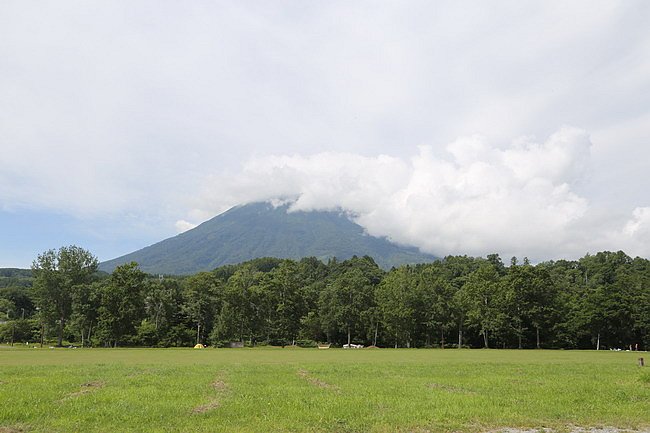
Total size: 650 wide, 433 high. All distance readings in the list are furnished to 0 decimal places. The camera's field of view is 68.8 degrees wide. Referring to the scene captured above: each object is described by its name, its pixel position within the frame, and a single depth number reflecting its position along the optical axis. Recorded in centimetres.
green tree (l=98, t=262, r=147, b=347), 7869
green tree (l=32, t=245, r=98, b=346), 8350
